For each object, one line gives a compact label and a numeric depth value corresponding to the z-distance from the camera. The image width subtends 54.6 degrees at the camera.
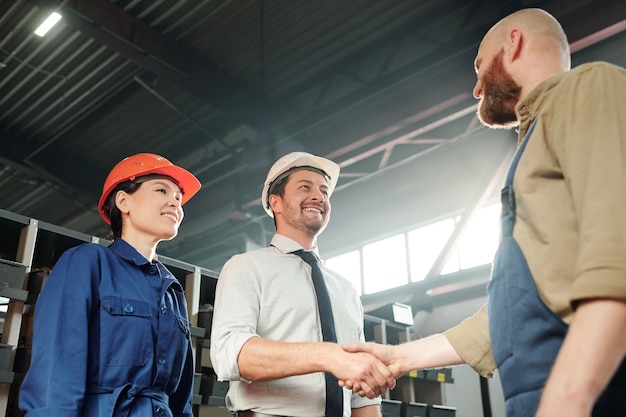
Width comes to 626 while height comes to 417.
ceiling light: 6.21
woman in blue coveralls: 1.97
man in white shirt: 2.09
